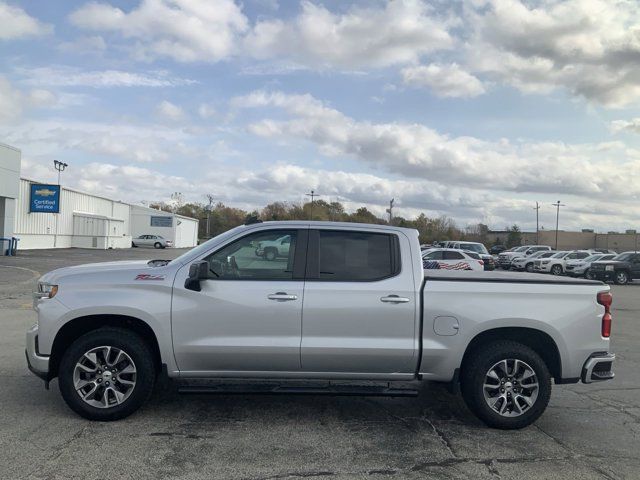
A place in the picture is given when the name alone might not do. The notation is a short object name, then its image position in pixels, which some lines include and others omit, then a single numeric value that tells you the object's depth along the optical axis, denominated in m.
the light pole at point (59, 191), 41.59
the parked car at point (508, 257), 39.69
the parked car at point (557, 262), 33.41
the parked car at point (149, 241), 62.47
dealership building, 34.41
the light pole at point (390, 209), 69.62
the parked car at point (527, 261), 36.41
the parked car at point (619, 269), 26.58
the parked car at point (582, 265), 28.57
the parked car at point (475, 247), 32.46
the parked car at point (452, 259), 23.59
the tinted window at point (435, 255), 24.35
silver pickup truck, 5.02
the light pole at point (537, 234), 99.47
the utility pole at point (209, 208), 87.59
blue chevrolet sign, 40.97
